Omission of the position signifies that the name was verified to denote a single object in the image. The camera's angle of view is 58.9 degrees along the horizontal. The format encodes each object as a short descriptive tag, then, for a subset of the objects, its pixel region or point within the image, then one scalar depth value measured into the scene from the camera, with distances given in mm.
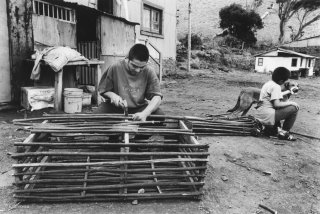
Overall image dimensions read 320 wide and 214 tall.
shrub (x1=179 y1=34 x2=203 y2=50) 26833
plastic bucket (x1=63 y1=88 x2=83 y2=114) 6514
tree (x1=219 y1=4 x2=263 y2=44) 30873
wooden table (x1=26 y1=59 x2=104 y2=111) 6381
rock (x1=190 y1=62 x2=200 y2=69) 20734
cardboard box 6371
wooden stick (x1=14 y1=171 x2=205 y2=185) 2543
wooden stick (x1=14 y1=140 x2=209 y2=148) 2633
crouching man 3928
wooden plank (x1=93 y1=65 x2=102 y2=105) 7504
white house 28531
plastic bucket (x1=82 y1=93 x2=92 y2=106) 7415
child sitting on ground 5078
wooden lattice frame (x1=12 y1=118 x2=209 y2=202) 2576
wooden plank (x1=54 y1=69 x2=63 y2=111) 6387
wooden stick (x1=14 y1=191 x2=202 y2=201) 2578
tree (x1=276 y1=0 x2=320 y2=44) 37844
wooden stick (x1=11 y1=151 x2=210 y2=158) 2535
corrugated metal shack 6672
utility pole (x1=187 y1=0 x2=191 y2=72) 17117
